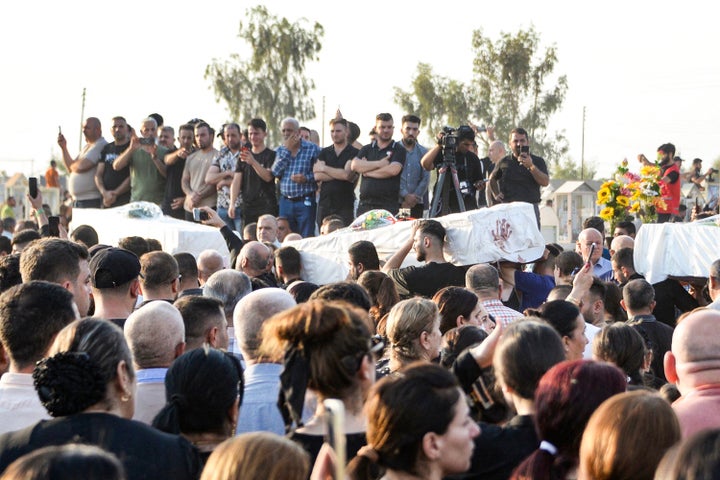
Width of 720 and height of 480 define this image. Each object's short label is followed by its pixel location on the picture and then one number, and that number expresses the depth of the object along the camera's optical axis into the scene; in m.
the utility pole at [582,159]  66.62
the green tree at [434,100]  48.34
